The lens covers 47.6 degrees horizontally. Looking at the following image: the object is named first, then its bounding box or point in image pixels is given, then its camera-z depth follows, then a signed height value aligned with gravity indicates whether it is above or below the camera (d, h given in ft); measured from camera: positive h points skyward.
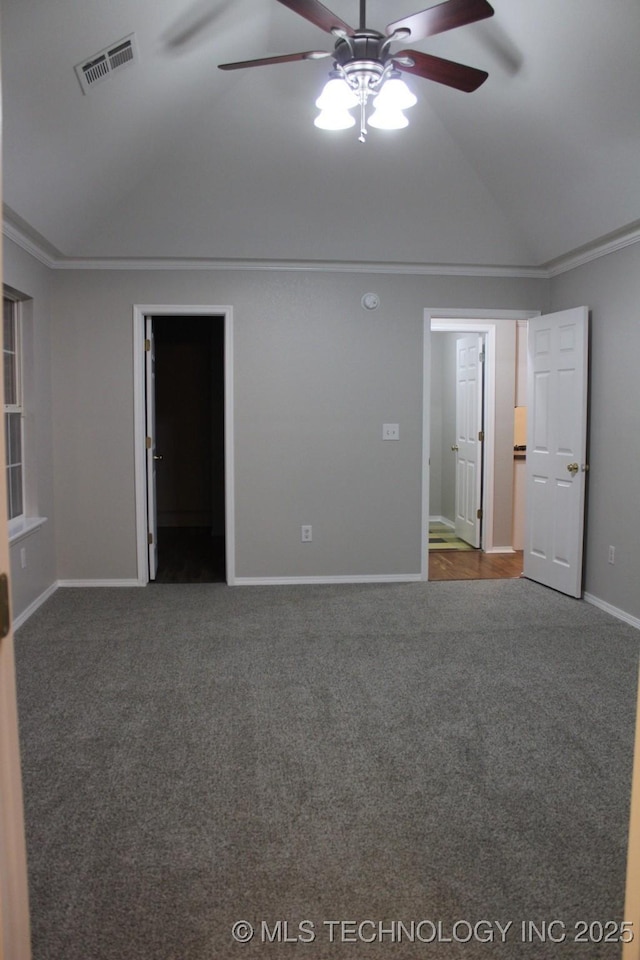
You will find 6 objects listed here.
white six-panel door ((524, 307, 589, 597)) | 16.38 -0.63
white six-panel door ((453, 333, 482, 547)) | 22.48 -0.54
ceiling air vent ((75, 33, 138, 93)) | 10.34 +5.21
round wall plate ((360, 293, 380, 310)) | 17.97 +2.97
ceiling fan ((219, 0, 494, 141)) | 8.09 +4.50
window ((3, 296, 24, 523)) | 15.53 +0.28
